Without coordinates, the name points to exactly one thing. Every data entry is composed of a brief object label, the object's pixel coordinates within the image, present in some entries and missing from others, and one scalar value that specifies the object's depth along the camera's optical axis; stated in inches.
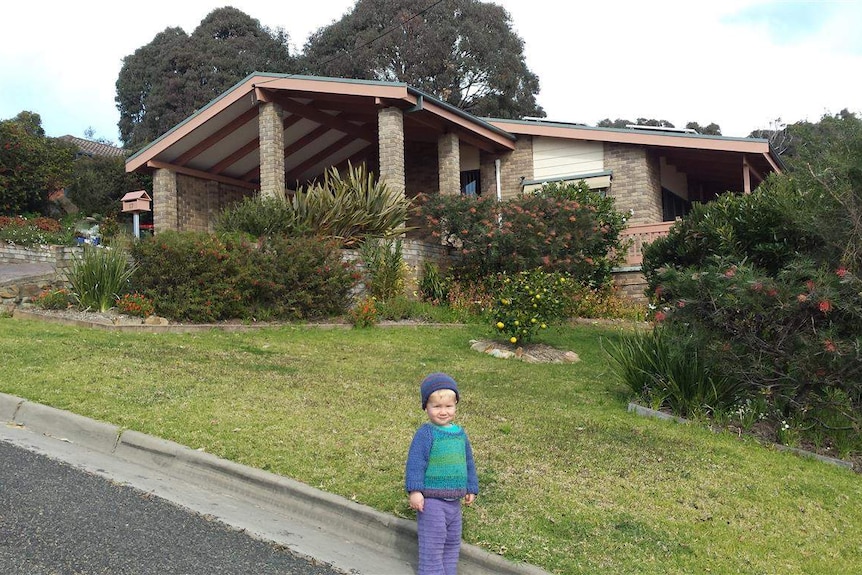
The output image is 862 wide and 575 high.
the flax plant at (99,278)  451.5
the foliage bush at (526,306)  399.2
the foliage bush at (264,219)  527.8
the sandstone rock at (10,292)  476.1
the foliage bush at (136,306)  438.9
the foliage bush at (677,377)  274.4
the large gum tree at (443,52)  1392.7
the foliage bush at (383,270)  533.6
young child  146.3
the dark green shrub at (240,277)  450.8
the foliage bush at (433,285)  575.2
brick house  650.8
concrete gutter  159.8
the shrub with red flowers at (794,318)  242.5
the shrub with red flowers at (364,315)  478.6
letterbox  778.2
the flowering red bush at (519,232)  531.2
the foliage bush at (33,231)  768.9
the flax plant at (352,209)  549.3
